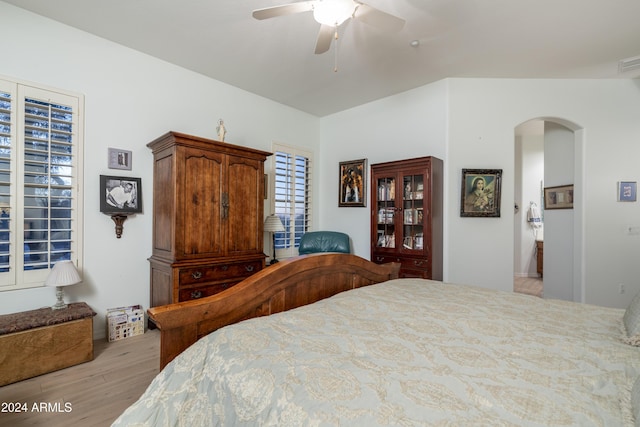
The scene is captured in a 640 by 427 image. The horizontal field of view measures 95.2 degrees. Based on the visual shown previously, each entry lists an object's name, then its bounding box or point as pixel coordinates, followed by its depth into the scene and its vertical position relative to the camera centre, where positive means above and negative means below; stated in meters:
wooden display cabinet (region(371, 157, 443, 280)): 3.43 -0.01
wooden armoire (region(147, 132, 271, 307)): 2.75 -0.04
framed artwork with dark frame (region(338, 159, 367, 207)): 4.51 +0.48
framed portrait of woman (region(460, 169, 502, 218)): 3.59 +0.28
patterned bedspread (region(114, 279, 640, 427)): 0.77 -0.50
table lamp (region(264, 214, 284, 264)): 3.96 -0.15
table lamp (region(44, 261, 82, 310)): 2.39 -0.54
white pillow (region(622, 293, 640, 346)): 1.14 -0.45
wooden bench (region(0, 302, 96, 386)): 2.11 -0.99
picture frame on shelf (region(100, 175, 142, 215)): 2.84 +0.18
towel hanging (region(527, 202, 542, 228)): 6.27 -0.02
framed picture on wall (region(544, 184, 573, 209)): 3.99 +0.26
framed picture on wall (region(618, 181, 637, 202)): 3.50 +0.30
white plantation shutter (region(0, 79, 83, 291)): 2.40 +0.27
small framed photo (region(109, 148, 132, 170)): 2.91 +0.55
